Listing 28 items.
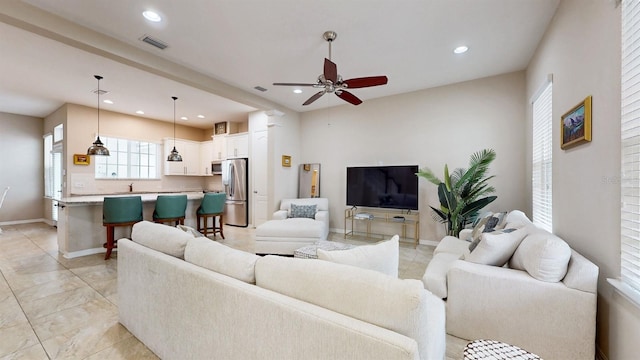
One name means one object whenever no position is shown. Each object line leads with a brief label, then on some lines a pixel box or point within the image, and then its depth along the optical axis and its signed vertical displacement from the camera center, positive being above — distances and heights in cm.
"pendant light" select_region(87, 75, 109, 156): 448 +52
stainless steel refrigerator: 634 -31
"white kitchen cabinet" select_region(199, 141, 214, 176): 757 +66
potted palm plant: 378 -23
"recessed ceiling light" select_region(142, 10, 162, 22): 257 +169
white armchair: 390 -88
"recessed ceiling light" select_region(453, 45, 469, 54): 327 +170
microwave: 735 +34
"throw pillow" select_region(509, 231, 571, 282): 172 -55
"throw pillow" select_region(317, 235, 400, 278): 138 -44
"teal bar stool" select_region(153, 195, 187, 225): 432 -52
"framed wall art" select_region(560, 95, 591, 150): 184 +43
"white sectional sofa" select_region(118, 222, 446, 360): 93 -57
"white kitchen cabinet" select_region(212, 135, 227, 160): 706 +89
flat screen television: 468 -15
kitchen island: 385 -79
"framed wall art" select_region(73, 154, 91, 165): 562 +44
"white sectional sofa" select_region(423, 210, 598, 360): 164 -82
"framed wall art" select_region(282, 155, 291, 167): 589 +42
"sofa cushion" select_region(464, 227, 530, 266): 204 -56
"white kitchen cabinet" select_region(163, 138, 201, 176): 716 +60
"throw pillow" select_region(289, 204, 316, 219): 503 -65
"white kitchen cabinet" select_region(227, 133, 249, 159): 657 +89
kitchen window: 627 +47
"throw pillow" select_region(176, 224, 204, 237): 210 -45
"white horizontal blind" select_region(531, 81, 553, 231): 283 +24
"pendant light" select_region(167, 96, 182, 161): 567 +51
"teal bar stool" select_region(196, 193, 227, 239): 498 -58
